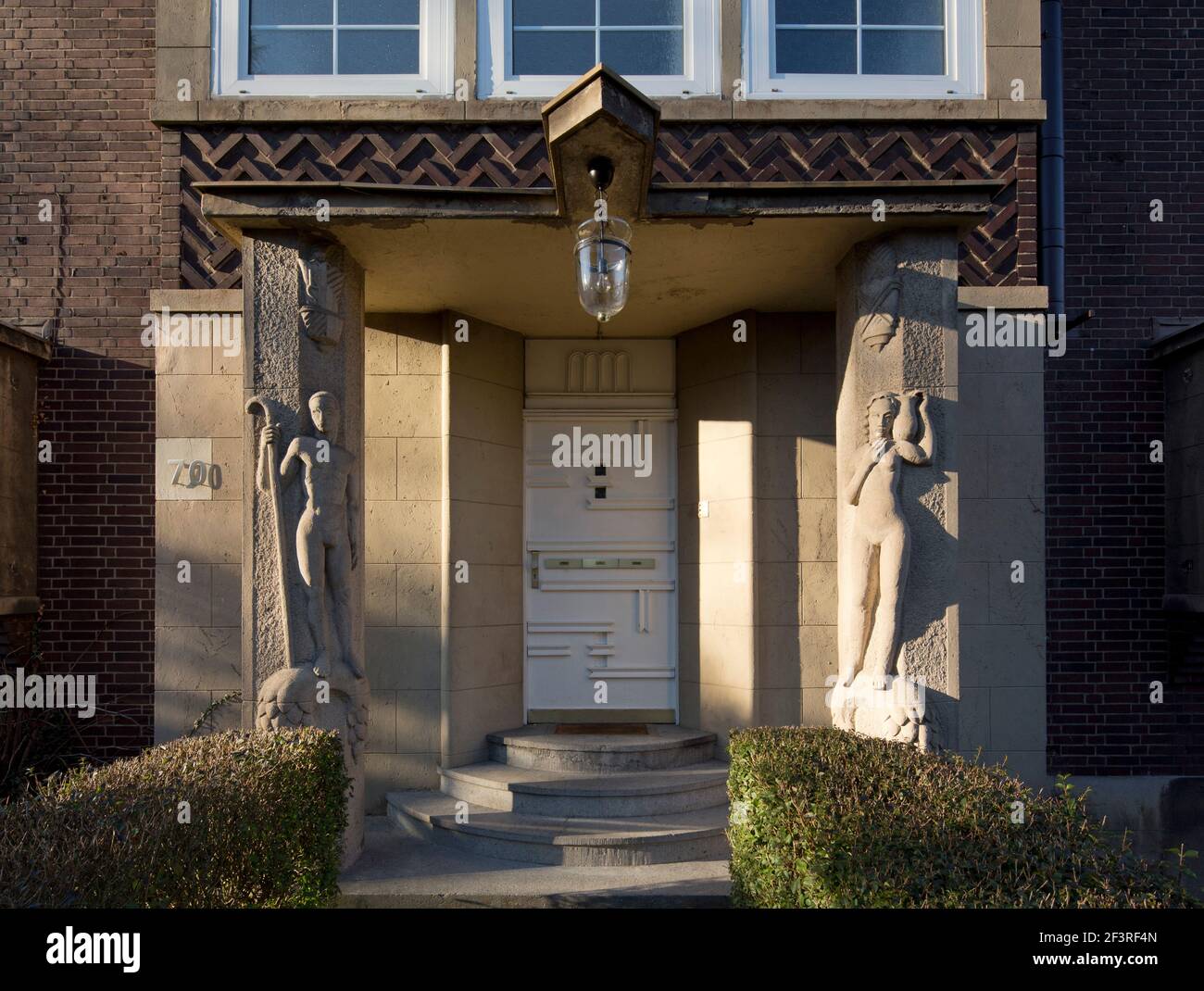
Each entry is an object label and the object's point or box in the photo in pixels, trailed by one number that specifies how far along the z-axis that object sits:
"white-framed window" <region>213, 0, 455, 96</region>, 5.32
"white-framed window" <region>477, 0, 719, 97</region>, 5.32
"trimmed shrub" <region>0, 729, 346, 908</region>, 2.48
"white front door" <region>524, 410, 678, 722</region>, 6.58
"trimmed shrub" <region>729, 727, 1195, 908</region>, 2.49
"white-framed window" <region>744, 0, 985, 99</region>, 5.34
